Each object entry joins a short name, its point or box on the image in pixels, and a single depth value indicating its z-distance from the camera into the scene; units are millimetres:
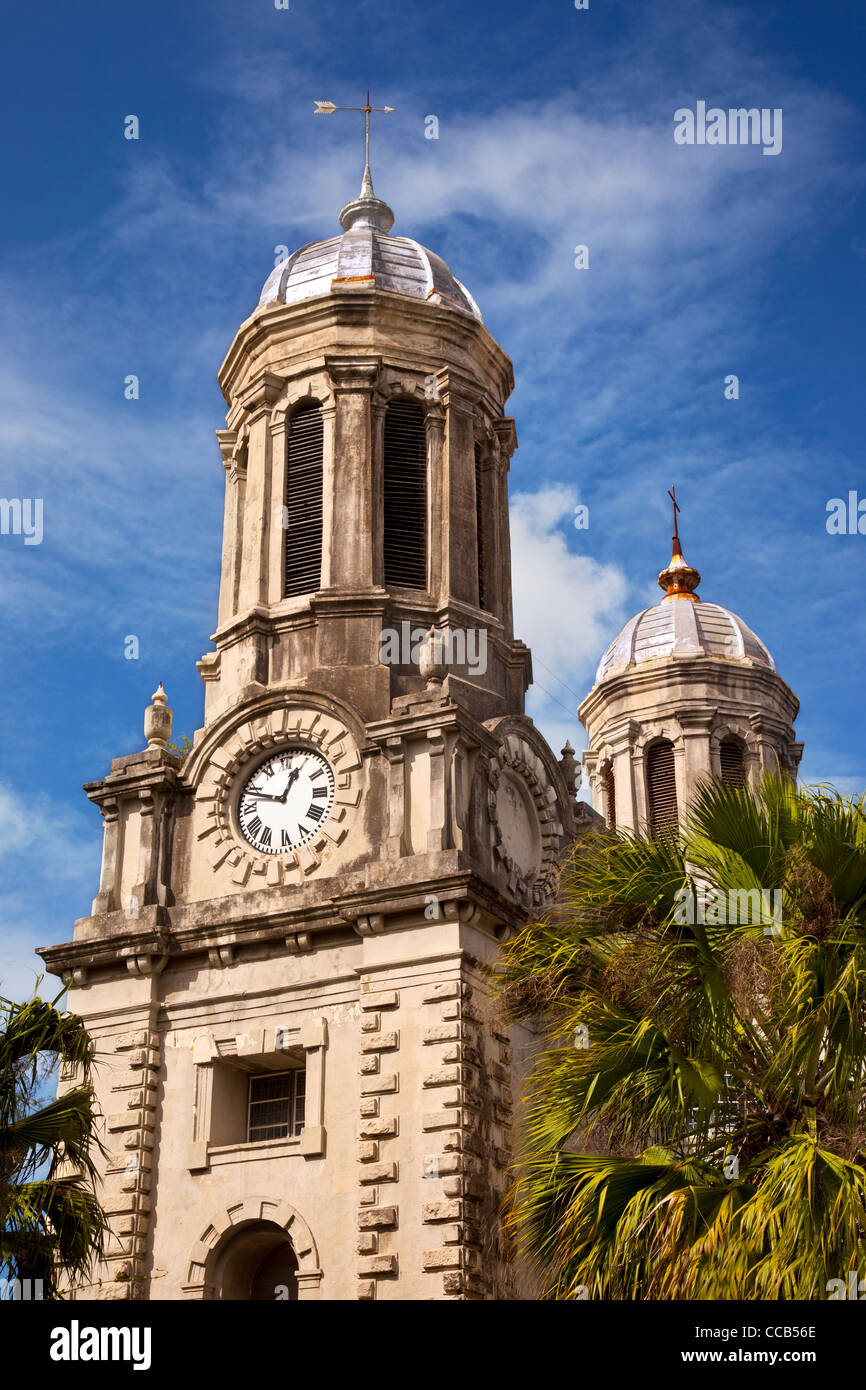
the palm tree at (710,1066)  16203
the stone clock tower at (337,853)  26656
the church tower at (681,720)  44375
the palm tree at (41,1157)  20097
